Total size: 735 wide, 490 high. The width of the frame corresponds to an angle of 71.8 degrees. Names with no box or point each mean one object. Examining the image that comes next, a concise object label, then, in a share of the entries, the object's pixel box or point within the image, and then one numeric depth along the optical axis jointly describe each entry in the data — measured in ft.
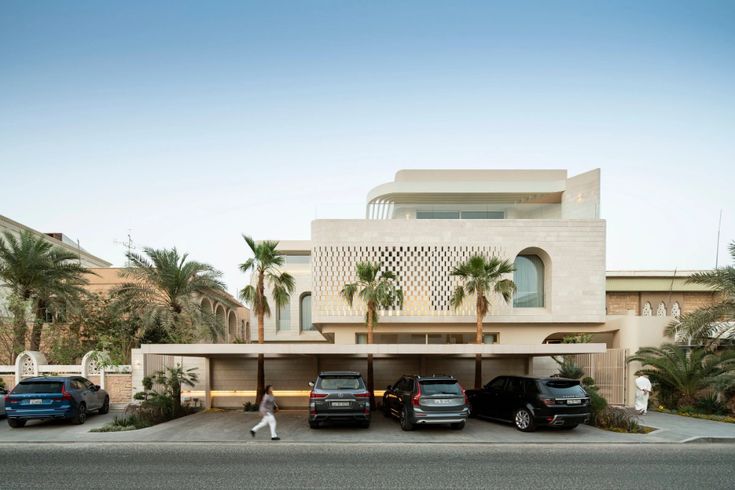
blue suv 46.42
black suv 43.32
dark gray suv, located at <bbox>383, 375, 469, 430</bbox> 43.86
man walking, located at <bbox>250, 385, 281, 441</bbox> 42.24
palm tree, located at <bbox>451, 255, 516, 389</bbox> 71.36
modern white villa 66.49
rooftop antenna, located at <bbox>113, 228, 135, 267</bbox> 83.99
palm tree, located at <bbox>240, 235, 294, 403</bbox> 66.03
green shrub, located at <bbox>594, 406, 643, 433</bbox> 46.91
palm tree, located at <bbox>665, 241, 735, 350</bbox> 59.31
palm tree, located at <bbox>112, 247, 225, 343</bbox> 80.43
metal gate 67.46
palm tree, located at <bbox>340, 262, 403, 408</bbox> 70.59
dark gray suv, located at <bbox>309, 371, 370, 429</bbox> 44.60
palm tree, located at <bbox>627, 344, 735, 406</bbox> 58.59
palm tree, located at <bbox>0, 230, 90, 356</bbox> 75.92
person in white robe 56.08
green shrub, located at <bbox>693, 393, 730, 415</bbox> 57.00
